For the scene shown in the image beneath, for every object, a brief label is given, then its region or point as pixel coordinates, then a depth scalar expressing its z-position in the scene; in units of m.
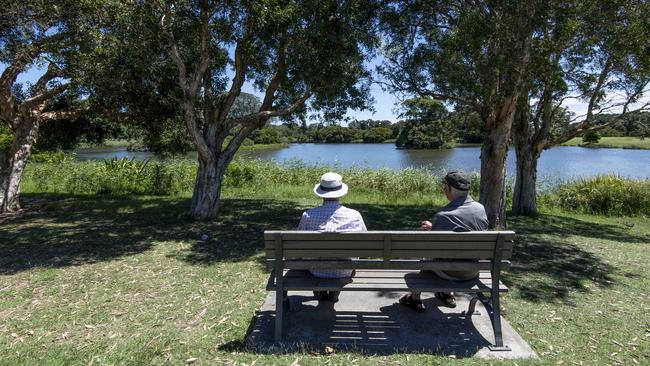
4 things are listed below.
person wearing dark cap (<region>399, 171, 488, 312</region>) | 3.75
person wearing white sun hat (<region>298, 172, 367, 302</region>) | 3.80
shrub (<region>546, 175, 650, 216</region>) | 14.19
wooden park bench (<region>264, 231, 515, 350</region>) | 3.45
